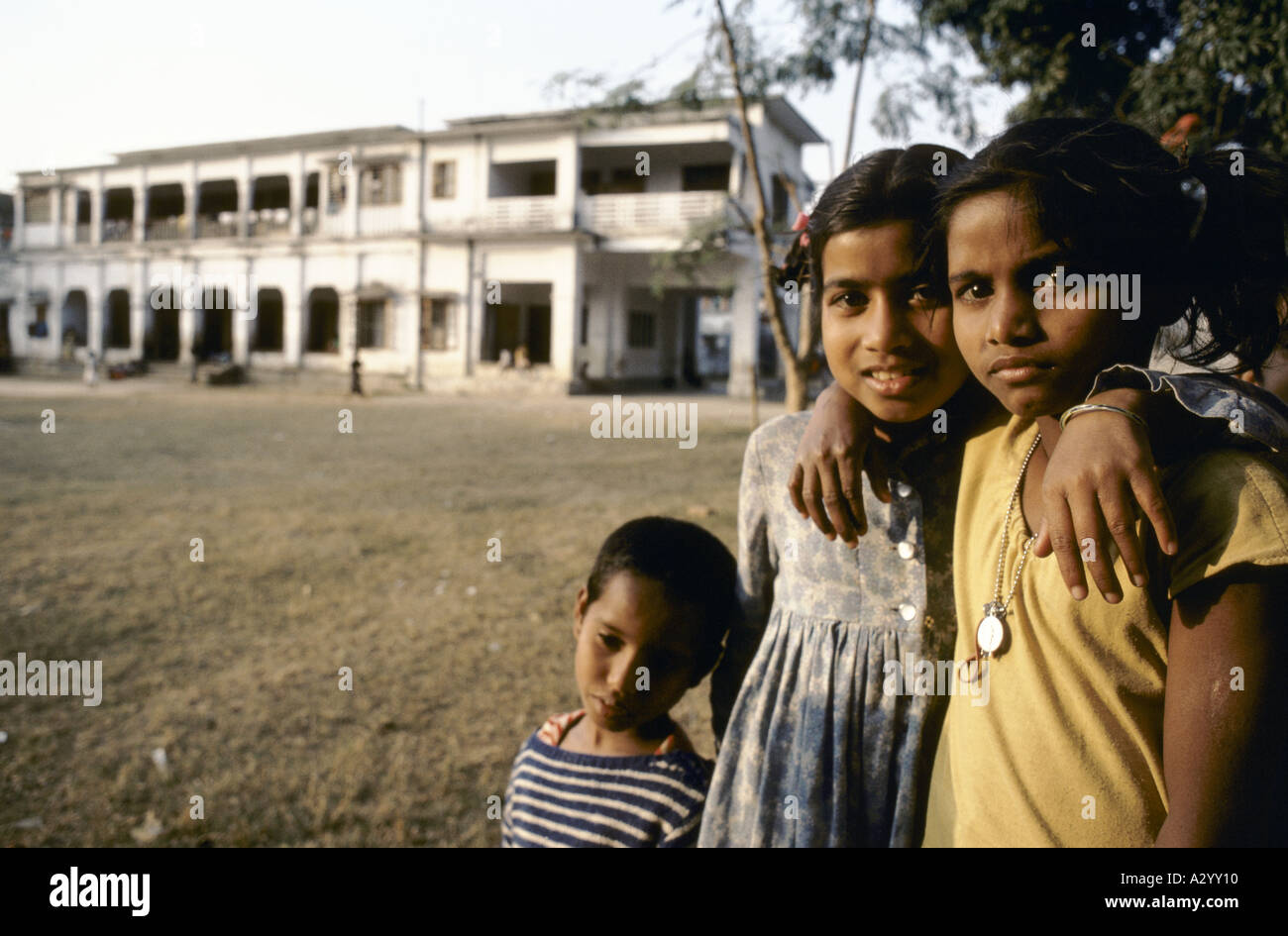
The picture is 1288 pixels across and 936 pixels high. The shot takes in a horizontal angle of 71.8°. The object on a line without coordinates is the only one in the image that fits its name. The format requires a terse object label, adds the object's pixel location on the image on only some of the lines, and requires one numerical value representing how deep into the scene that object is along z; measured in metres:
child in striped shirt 1.59
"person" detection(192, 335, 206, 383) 23.65
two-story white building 20.19
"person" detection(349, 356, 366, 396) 19.86
